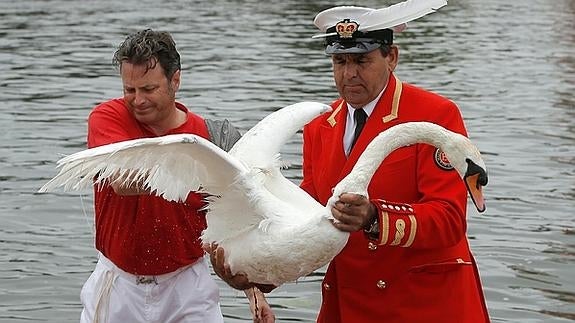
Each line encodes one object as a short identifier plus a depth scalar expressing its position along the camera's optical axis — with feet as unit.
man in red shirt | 37.52
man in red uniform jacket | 35.45
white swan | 33.53
